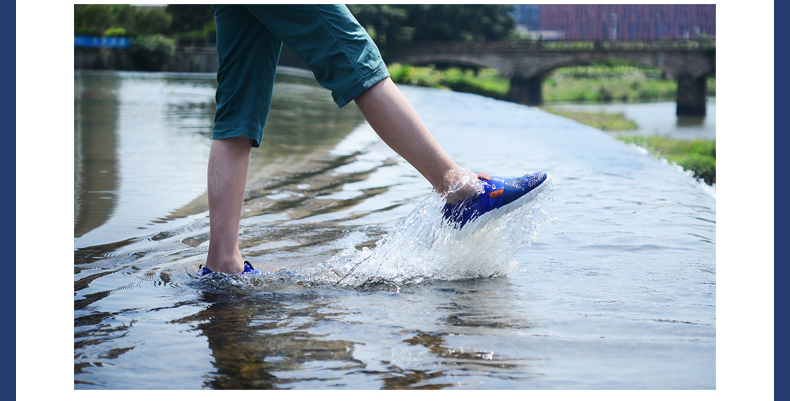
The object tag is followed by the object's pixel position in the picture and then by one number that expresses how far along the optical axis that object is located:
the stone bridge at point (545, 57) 44.44
